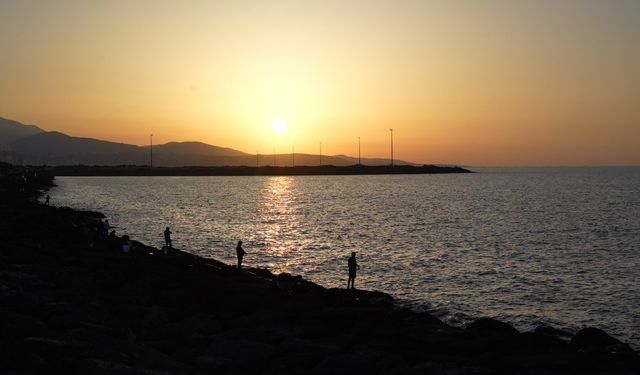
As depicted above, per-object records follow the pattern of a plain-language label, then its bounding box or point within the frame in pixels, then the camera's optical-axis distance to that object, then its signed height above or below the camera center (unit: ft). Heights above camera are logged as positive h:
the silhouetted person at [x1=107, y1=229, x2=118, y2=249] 114.45 -14.11
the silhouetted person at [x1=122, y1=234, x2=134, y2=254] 102.73 -13.50
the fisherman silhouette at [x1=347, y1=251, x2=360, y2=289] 88.56 -14.40
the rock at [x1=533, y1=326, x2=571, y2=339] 64.26 -18.13
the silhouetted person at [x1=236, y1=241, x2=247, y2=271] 97.96 -13.72
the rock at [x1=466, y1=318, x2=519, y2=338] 60.18 -16.75
